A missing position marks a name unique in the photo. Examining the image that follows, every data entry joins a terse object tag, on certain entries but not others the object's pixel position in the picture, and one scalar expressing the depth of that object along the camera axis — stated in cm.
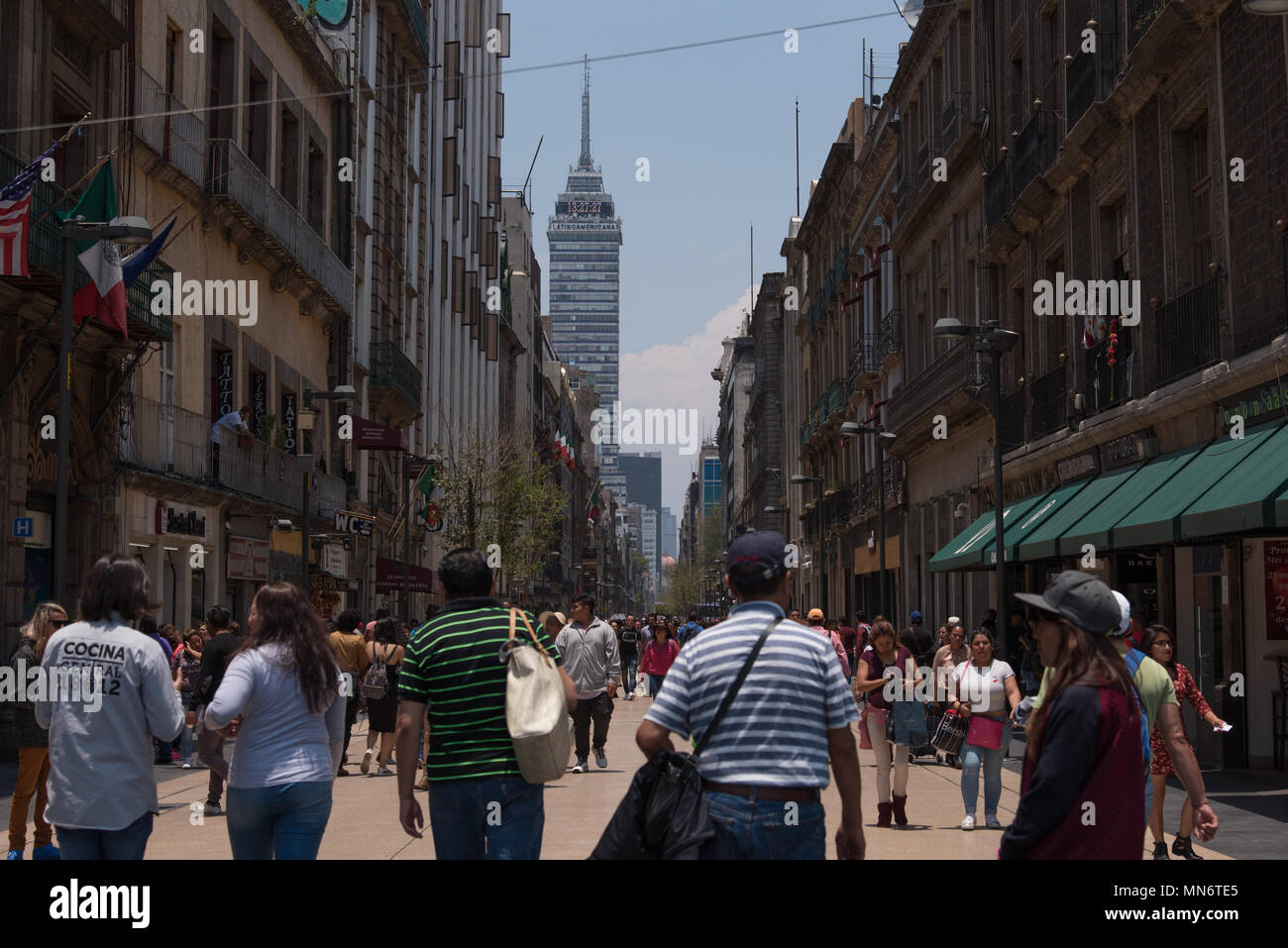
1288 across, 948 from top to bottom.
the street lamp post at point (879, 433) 3575
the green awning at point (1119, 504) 1903
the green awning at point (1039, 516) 2409
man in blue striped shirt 532
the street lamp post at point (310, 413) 2875
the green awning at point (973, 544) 2712
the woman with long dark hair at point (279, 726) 672
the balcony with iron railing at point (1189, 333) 1856
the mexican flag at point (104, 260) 1933
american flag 1708
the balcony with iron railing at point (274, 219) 2847
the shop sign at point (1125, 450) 2113
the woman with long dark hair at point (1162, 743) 1095
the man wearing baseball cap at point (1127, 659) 527
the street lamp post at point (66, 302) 1575
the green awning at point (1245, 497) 1429
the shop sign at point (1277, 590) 1738
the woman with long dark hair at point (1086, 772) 503
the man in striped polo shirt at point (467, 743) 649
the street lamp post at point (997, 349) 2192
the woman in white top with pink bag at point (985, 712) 1336
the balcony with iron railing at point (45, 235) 1850
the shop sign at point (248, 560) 2930
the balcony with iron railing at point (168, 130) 2459
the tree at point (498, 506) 5119
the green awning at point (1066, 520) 2159
